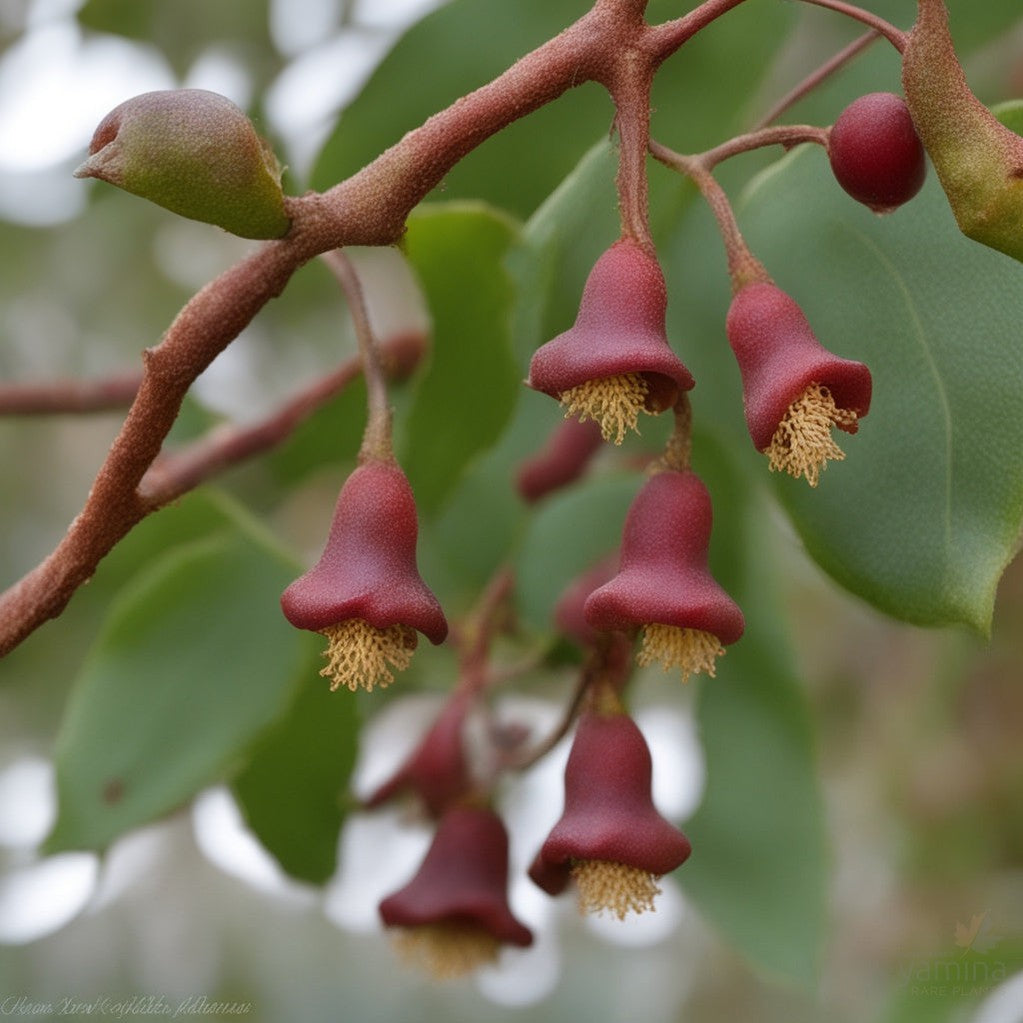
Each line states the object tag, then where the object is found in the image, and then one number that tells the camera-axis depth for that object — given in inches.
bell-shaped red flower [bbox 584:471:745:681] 14.5
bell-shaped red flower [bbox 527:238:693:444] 14.0
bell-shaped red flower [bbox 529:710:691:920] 15.4
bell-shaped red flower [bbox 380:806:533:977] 18.6
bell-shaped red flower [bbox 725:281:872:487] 14.1
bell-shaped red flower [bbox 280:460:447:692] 14.4
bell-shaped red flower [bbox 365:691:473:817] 20.4
